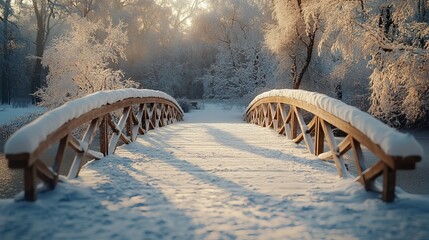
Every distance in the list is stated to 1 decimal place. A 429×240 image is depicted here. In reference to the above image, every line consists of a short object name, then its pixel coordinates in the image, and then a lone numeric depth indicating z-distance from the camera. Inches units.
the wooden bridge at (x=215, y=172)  100.8
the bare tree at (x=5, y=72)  929.4
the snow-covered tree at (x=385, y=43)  365.4
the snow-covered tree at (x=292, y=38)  629.6
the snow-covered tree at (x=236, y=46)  1023.6
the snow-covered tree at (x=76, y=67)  638.5
